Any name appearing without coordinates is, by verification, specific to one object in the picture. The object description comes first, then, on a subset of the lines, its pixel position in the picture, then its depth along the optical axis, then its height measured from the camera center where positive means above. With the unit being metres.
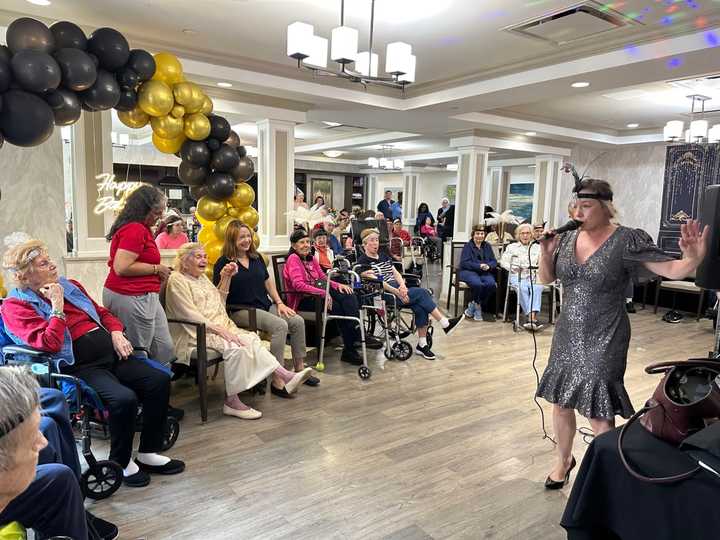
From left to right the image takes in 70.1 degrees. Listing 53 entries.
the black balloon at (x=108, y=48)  2.97 +0.82
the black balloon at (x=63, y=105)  2.76 +0.45
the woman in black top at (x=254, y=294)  3.61 -0.71
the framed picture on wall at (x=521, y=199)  14.70 +0.17
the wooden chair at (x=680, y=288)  6.34 -0.98
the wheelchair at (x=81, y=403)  2.19 -0.95
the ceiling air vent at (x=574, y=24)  3.38 +1.28
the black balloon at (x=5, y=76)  2.55 +0.55
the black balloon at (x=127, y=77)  3.14 +0.69
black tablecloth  1.07 -0.65
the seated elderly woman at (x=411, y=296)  4.53 -0.83
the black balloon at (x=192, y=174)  3.78 +0.14
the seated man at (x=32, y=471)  1.15 -0.78
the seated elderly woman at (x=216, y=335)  3.13 -0.88
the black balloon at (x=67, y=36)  2.82 +0.84
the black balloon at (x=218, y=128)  3.71 +0.48
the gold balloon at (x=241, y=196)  4.00 -0.01
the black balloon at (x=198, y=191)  3.94 +0.02
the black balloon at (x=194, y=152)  3.66 +0.29
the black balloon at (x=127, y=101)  3.23 +0.56
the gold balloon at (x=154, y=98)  3.29 +0.60
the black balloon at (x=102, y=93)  2.94 +0.56
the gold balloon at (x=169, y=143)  3.61 +0.35
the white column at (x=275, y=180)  5.46 +0.17
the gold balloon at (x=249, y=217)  4.07 -0.17
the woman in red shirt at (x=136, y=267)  2.85 -0.42
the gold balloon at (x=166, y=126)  3.44 +0.45
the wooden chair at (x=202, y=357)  3.02 -0.98
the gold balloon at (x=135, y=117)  3.38 +0.49
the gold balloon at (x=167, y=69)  3.38 +0.81
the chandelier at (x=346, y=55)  2.93 +0.85
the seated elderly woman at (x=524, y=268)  5.78 -0.72
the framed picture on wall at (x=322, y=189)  15.80 +0.27
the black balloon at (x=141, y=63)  3.16 +0.78
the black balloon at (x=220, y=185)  3.81 +0.07
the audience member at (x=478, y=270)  5.97 -0.78
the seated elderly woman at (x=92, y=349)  2.28 -0.75
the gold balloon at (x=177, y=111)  3.46 +0.55
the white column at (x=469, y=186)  7.32 +0.24
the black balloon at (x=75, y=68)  2.75 +0.65
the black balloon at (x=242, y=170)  3.90 +0.19
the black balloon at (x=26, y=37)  2.66 +0.78
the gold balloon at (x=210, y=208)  3.94 -0.11
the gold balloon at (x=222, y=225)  3.99 -0.24
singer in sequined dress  1.95 -0.38
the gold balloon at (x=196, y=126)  3.57 +0.46
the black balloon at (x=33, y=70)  2.58 +0.59
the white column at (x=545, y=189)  8.72 +0.29
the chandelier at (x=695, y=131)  5.70 +0.90
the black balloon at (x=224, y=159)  3.76 +0.26
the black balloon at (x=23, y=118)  2.58 +0.35
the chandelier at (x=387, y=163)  11.57 +0.85
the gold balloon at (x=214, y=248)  4.09 -0.43
